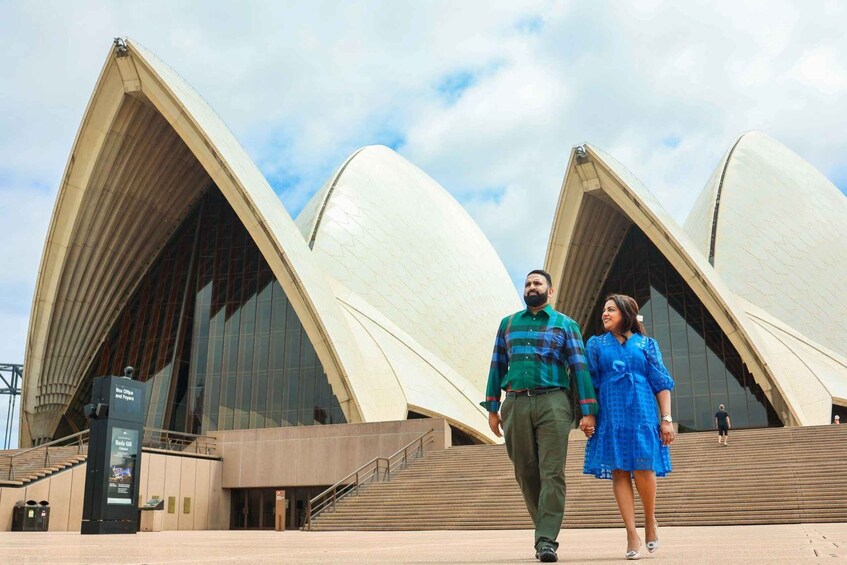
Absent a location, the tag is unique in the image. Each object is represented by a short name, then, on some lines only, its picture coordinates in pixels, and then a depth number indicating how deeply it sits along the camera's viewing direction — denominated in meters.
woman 5.14
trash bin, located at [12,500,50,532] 17.52
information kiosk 13.77
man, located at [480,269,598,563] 5.15
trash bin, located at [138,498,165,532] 17.80
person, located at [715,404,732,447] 18.81
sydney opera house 26.92
